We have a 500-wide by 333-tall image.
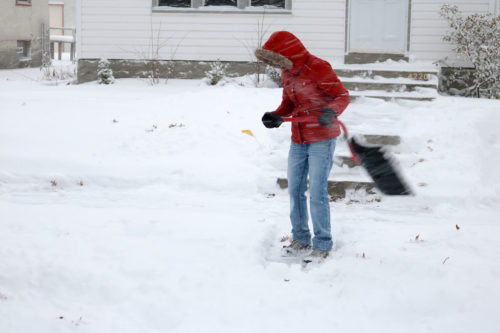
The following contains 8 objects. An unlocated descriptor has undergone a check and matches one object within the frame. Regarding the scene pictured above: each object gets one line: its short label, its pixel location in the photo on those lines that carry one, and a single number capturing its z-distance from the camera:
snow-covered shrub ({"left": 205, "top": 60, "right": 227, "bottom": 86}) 13.20
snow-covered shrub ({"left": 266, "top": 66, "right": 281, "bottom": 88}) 12.79
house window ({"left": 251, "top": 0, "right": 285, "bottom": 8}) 13.53
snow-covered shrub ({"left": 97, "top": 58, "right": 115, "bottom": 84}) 13.78
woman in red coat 4.81
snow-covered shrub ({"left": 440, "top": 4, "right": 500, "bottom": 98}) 12.26
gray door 13.20
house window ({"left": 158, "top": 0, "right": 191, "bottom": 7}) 13.86
